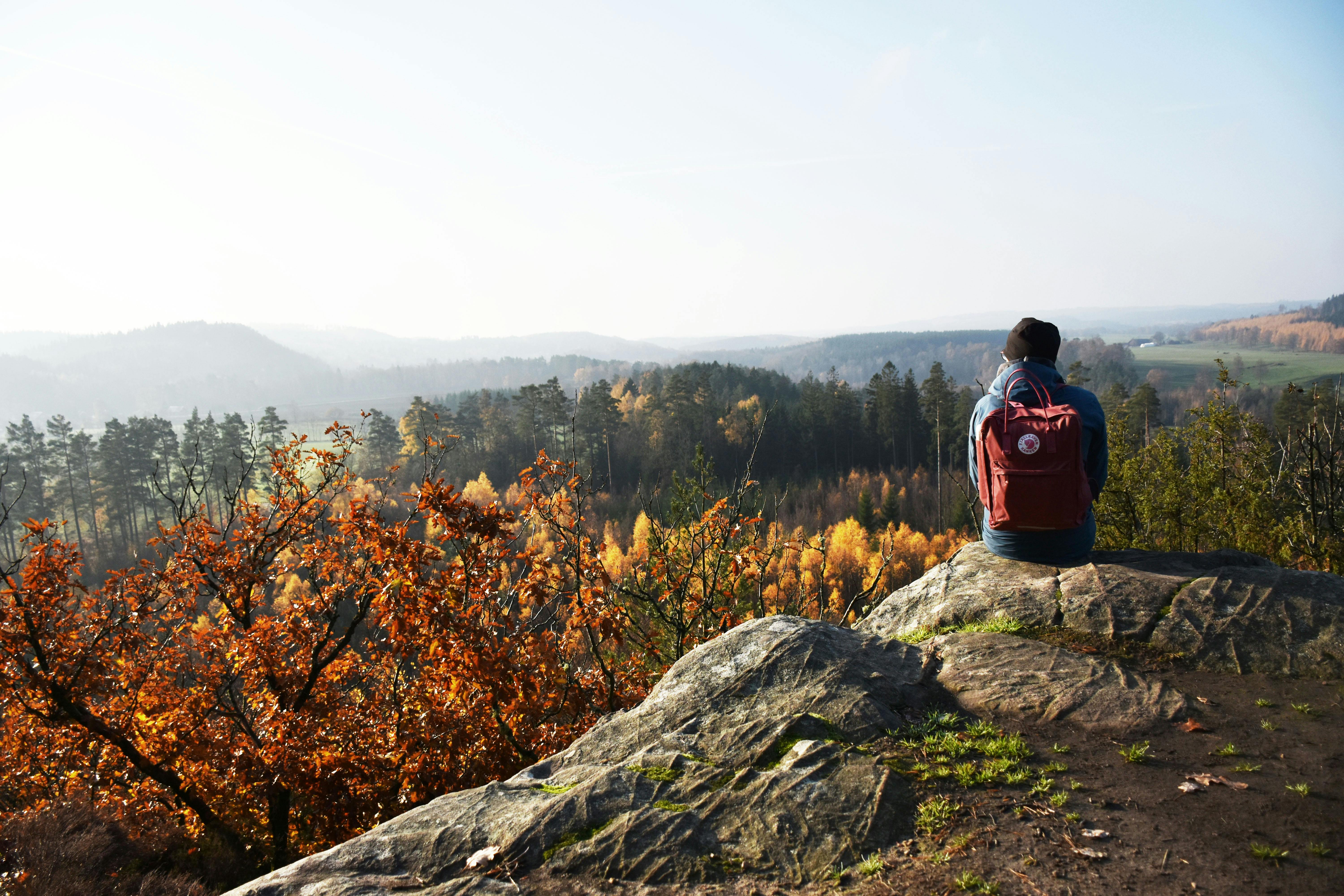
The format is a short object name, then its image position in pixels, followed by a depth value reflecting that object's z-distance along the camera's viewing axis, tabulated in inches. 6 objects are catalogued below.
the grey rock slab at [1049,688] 177.6
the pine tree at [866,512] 2687.0
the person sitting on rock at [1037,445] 218.2
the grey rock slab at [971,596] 238.7
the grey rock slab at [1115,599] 217.2
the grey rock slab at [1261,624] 191.6
